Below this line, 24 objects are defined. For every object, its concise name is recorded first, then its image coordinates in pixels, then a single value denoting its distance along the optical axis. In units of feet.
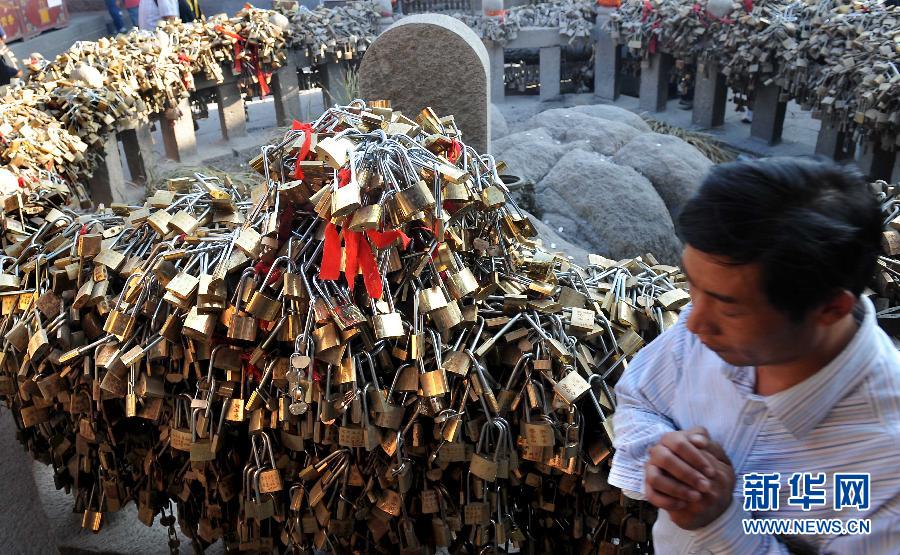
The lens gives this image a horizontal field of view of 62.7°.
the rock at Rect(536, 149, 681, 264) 17.25
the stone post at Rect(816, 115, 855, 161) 26.25
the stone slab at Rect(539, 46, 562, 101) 37.88
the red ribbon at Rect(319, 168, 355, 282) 5.97
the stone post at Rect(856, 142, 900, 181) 22.24
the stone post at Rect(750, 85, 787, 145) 29.58
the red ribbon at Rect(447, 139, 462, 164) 7.11
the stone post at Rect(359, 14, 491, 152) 15.06
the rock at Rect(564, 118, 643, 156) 22.61
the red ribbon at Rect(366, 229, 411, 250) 5.98
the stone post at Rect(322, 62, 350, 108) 31.12
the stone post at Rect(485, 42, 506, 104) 36.60
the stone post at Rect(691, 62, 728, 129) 32.42
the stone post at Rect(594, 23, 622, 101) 37.63
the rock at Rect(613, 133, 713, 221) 19.72
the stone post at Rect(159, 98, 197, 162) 26.53
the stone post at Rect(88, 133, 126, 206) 18.83
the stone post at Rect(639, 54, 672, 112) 35.24
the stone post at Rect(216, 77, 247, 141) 28.32
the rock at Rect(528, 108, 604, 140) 23.71
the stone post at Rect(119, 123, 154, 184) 23.20
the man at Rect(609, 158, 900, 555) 3.05
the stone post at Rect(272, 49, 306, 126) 29.63
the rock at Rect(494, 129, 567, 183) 20.22
